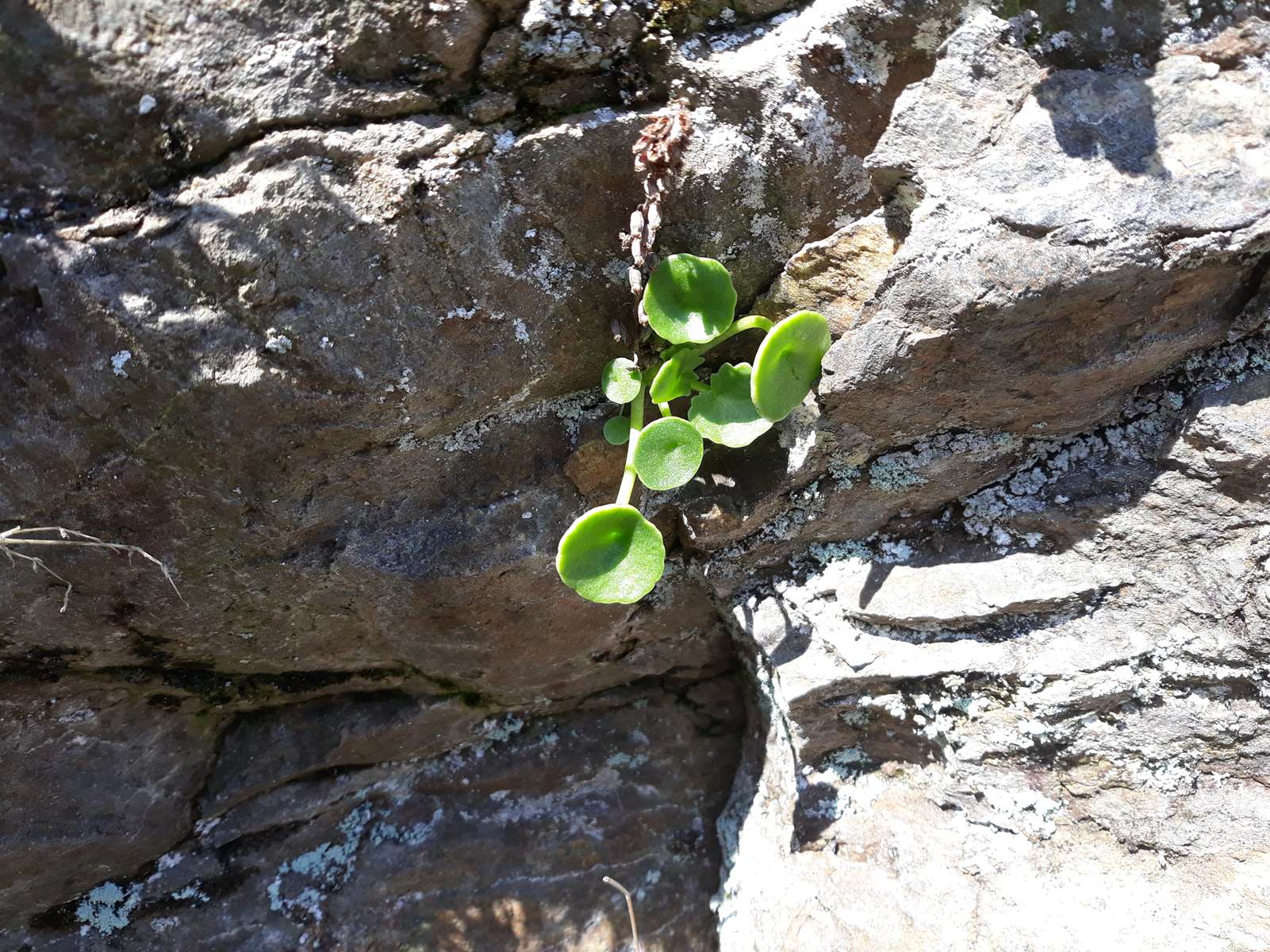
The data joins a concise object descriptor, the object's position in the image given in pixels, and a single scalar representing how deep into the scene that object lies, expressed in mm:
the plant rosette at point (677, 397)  249
